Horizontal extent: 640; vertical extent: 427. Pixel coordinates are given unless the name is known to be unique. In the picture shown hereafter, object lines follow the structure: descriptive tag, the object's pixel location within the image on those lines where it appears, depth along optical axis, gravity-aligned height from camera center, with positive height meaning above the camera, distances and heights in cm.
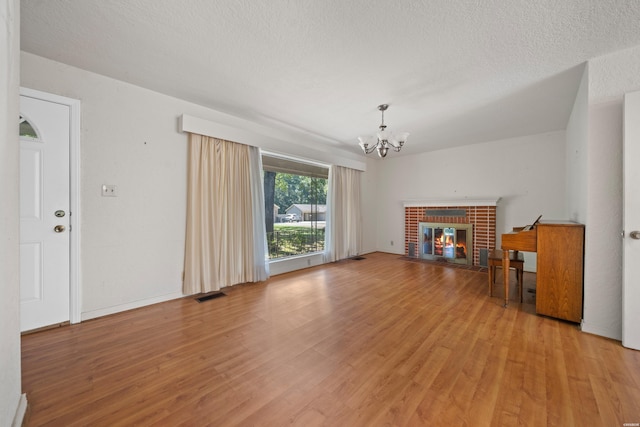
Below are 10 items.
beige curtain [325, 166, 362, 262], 499 -9
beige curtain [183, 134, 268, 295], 305 -11
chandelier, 304 +92
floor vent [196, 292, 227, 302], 299 -109
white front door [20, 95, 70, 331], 212 -4
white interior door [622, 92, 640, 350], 188 -5
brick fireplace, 463 -12
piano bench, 298 -64
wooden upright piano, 233 -55
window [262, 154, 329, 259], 415 +10
